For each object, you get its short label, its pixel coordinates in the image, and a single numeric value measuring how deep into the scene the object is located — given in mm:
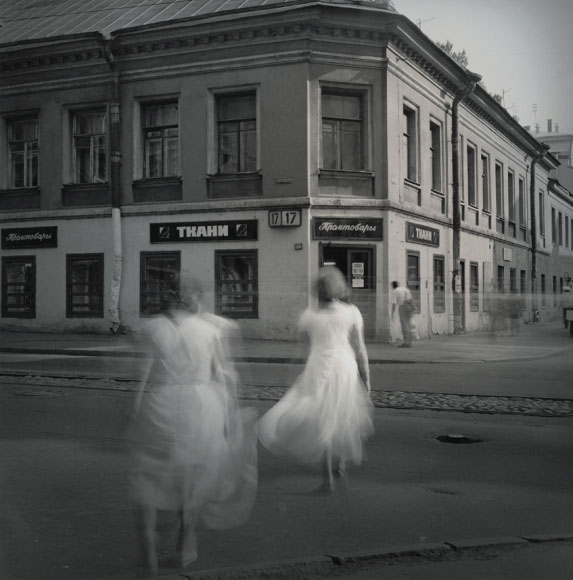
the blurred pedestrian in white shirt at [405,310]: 18281
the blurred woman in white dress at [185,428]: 3963
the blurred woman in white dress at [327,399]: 5496
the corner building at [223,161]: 19000
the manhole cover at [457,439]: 7336
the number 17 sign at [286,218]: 18797
